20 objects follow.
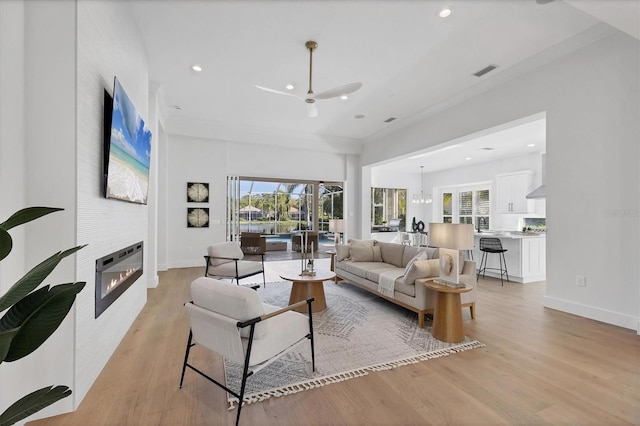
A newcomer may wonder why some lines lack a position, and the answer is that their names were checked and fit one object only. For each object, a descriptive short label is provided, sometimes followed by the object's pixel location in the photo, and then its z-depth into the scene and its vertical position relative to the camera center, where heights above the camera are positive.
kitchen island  5.39 -0.76
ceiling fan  3.41 +1.40
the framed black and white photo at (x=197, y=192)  6.85 +0.46
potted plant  0.78 -0.27
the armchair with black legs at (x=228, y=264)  4.28 -0.75
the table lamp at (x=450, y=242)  3.00 -0.29
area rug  2.21 -1.21
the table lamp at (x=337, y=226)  6.45 -0.27
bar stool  5.35 -0.62
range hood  6.35 +0.43
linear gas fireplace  2.29 -0.55
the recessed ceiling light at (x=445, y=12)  3.01 +2.01
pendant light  10.24 +0.59
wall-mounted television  2.31 +0.54
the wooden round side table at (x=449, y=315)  2.88 -0.97
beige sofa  3.33 -0.76
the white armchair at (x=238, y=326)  1.82 -0.73
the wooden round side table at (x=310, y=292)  3.74 -0.98
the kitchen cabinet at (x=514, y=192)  7.91 +0.59
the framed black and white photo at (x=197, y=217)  6.87 -0.10
